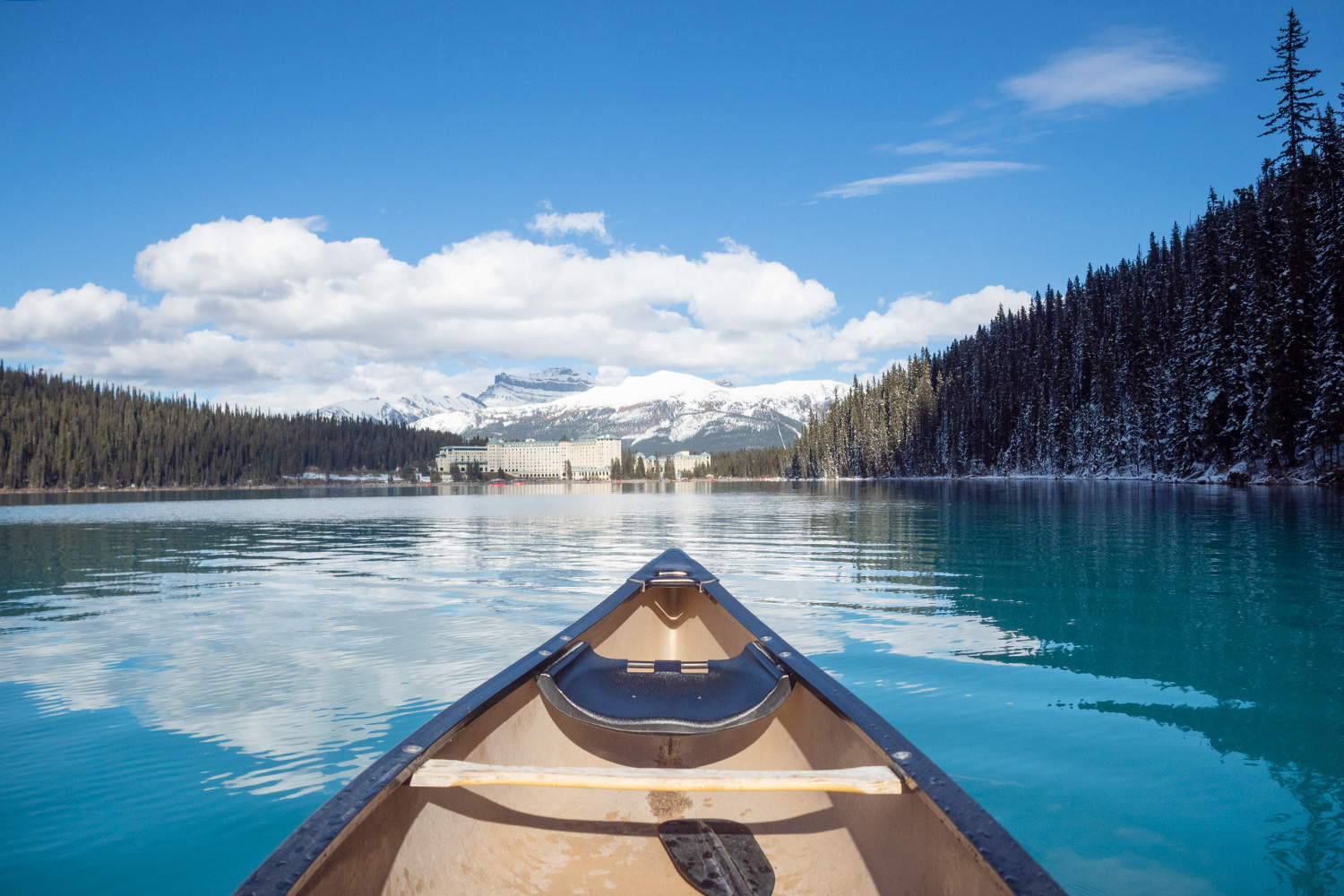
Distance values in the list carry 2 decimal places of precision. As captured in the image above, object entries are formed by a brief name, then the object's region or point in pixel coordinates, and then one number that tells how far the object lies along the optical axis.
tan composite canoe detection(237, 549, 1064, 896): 2.84
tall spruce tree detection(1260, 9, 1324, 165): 46.62
